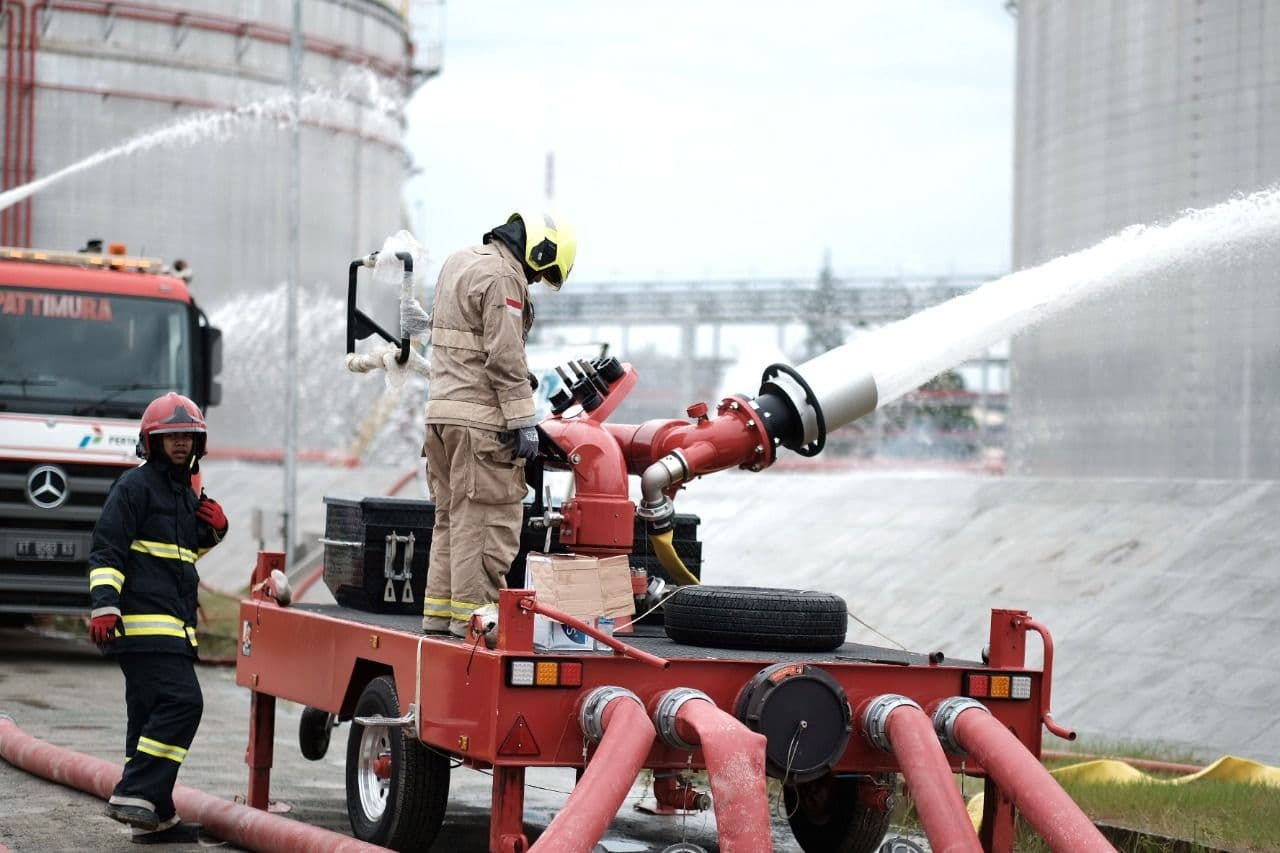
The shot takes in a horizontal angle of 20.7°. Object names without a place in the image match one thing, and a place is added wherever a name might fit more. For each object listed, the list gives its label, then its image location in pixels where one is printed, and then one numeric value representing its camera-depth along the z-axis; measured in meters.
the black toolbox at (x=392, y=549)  14.69
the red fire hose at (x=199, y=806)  12.73
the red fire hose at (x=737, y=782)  10.44
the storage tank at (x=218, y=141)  50.12
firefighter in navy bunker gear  13.67
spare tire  12.73
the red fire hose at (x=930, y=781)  10.76
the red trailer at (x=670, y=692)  10.88
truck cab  26.47
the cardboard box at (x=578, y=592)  12.10
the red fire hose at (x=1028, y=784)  10.45
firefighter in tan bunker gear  12.97
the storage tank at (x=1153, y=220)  24.48
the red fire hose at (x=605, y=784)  10.38
